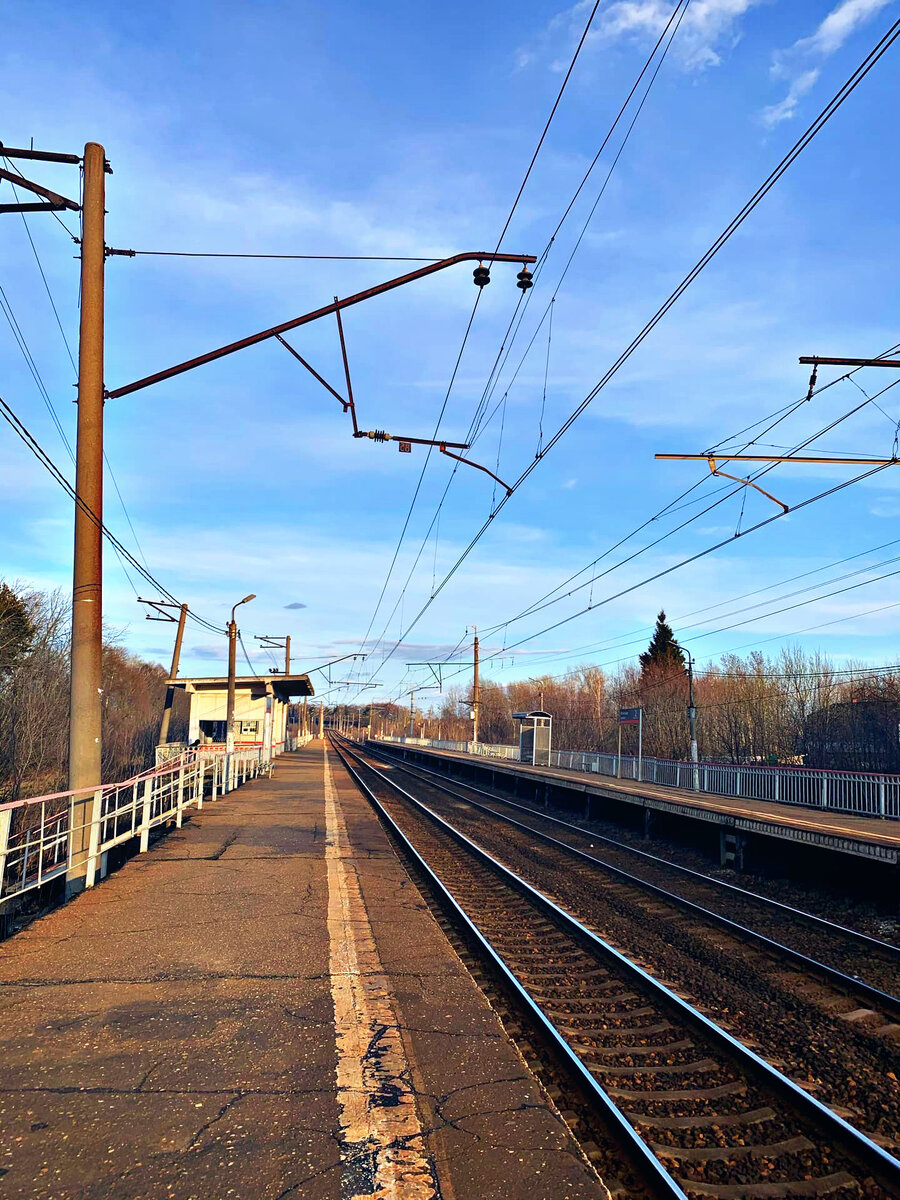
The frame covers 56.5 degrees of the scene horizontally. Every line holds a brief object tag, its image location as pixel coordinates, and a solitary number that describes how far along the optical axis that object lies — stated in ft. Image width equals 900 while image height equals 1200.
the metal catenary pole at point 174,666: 124.82
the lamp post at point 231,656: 109.19
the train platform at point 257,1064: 11.93
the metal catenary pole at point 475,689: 182.39
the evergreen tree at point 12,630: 90.38
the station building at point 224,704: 151.94
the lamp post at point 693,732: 81.35
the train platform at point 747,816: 39.70
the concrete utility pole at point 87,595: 30.45
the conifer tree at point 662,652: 236.63
